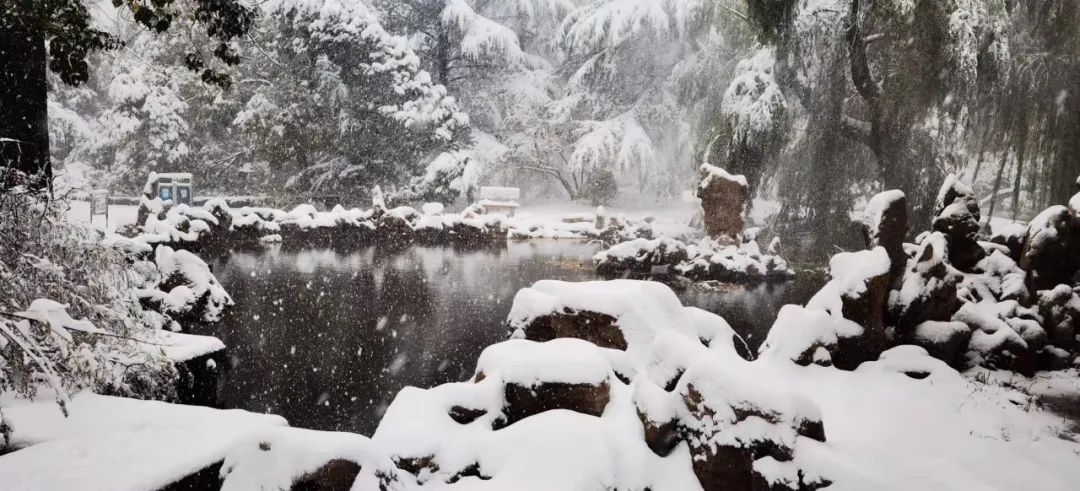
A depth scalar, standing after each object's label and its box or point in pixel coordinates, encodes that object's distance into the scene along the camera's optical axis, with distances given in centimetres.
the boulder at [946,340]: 569
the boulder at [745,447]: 341
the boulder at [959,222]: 680
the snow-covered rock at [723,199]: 1323
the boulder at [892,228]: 624
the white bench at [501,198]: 2158
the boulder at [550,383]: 385
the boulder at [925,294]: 590
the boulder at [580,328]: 493
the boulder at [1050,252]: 646
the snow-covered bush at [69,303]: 269
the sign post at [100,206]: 1305
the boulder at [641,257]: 1171
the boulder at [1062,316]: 587
